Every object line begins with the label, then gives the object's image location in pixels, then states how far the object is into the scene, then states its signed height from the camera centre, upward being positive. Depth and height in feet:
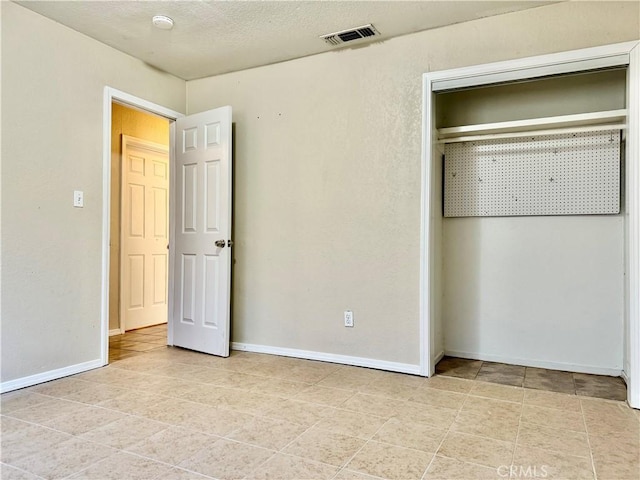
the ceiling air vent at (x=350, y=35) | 10.00 +4.89
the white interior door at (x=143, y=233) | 15.02 +0.23
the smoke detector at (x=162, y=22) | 9.41 +4.81
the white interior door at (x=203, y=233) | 11.73 +0.19
